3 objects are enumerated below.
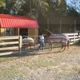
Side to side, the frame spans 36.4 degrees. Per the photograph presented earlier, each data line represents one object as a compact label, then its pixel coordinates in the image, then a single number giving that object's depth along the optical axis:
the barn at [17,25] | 10.80
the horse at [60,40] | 8.47
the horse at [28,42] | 8.02
